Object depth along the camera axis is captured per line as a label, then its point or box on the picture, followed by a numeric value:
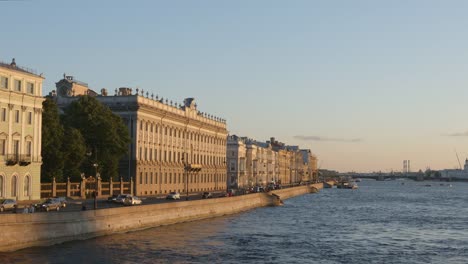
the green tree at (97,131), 92.12
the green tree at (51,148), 81.69
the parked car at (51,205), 61.81
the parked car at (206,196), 98.43
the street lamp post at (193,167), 124.12
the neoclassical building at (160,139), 104.38
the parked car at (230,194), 109.25
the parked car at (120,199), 74.58
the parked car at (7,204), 58.95
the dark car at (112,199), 75.66
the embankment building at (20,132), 70.94
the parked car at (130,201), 74.46
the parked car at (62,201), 66.00
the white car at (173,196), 92.35
